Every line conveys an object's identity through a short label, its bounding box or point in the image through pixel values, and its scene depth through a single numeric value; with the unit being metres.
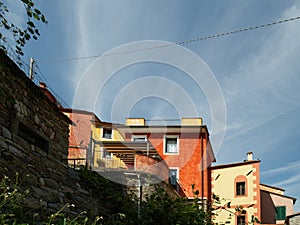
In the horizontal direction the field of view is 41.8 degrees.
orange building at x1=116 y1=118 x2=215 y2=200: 22.75
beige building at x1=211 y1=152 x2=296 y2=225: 21.58
